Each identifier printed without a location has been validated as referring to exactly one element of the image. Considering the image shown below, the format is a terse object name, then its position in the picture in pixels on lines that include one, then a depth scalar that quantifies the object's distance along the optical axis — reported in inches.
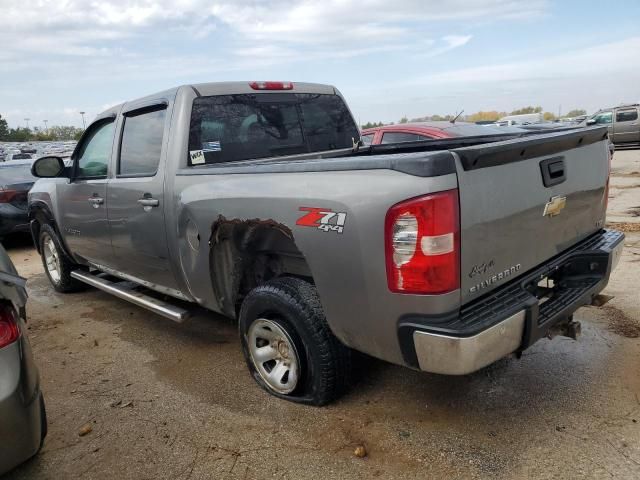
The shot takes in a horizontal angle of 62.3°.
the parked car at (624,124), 805.2
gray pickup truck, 90.1
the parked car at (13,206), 335.0
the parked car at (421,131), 321.1
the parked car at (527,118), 1273.4
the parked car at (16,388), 84.3
